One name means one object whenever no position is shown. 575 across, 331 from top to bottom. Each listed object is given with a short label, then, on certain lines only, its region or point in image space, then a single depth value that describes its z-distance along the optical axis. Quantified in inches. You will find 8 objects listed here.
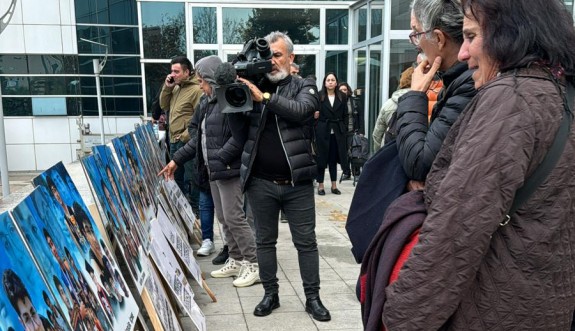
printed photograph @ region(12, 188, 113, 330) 50.2
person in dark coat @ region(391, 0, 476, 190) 58.2
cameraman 113.4
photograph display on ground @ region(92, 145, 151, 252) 91.8
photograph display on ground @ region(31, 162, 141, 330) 59.7
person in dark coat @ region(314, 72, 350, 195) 288.8
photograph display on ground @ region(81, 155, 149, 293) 81.5
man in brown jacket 196.5
